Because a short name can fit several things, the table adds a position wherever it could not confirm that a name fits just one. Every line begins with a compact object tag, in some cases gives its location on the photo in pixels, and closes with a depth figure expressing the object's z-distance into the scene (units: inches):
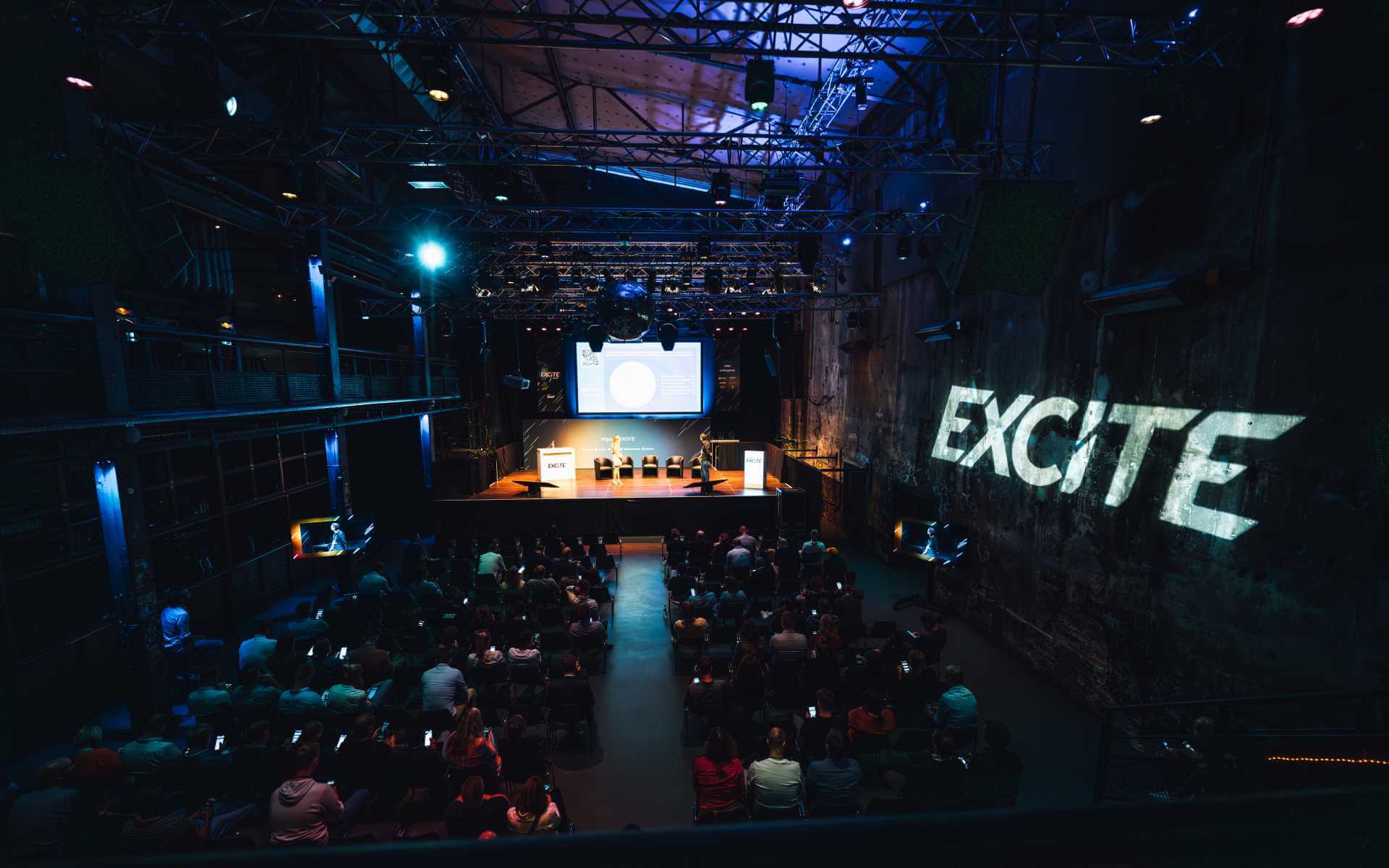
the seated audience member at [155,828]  153.3
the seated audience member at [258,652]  266.5
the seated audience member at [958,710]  221.1
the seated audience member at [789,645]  267.1
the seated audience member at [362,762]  188.1
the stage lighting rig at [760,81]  256.0
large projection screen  805.9
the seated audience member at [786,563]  388.8
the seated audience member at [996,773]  180.7
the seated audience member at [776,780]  177.5
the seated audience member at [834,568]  368.8
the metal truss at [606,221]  402.3
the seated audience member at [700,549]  416.0
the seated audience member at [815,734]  207.9
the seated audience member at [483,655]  256.2
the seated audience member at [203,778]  184.9
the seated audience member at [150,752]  191.9
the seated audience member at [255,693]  229.9
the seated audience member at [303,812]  163.6
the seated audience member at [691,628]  305.4
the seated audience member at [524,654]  260.5
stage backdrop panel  852.6
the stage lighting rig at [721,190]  373.1
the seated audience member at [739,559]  392.5
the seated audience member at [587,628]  299.4
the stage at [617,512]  581.0
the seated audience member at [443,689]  231.8
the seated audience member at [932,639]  277.6
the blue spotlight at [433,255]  526.3
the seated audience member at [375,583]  362.0
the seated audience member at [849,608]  307.0
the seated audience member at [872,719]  215.5
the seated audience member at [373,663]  253.0
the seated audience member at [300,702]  221.8
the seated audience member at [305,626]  293.3
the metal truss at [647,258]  547.5
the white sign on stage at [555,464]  706.2
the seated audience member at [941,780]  180.1
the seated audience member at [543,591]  336.5
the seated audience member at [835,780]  179.5
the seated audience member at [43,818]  157.2
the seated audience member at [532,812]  160.9
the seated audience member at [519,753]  187.2
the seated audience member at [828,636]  269.6
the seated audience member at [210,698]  225.8
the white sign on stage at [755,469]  675.4
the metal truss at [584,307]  620.4
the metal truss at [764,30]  213.8
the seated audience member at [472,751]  189.3
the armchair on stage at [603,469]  755.4
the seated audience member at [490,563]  385.7
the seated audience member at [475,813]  154.4
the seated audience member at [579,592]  343.3
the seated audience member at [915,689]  242.8
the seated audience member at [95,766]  179.5
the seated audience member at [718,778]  179.6
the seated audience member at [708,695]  232.8
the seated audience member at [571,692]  235.3
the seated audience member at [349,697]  223.9
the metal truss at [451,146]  287.9
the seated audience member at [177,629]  295.6
